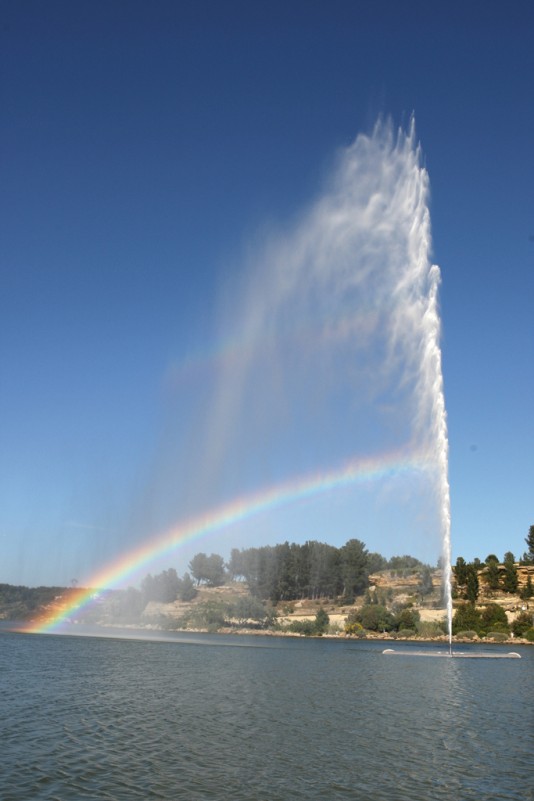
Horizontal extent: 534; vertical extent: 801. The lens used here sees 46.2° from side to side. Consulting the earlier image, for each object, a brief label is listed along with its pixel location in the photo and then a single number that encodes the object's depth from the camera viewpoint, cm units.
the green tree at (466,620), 9588
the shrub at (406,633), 9669
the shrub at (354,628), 10244
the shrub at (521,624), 9162
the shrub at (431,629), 9656
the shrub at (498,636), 9022
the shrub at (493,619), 9406
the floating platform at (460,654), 6040
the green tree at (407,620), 9981
